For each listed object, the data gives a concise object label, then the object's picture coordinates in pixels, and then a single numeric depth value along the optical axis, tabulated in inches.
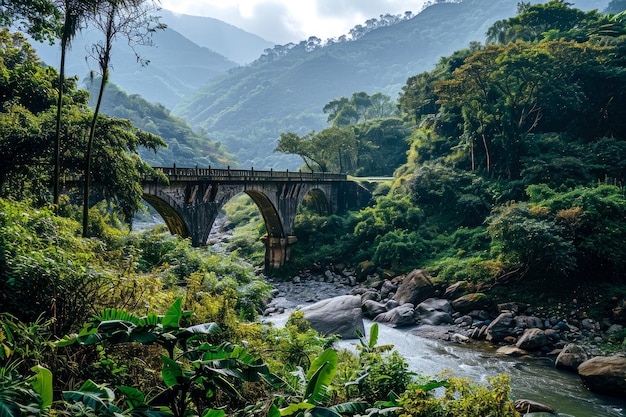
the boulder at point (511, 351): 585.6
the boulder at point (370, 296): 918.1
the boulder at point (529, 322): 655.8
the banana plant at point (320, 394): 135.8
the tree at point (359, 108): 2992.1
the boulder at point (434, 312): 742.0
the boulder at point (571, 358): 521.7
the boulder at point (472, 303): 758.5
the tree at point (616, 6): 2765.7
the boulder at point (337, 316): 594.6
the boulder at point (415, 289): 840.3
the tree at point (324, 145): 1695.4
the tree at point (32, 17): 358.3
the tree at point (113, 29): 397.4
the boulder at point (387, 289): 929.9
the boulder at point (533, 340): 591.0
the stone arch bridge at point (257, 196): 809.5
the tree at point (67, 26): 387.2
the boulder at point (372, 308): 822.5
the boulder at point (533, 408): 389.1
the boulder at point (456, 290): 813.9
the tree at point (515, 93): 1077.1
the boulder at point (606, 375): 442.3
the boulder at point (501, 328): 647.8
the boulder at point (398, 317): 753.0
